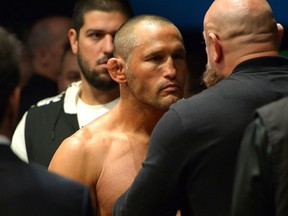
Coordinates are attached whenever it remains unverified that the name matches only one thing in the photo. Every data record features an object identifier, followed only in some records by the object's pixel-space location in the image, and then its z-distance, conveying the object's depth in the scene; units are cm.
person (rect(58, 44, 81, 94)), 863
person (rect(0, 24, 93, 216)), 424
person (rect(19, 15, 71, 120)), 910
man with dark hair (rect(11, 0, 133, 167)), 763
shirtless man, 623
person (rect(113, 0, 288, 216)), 494
